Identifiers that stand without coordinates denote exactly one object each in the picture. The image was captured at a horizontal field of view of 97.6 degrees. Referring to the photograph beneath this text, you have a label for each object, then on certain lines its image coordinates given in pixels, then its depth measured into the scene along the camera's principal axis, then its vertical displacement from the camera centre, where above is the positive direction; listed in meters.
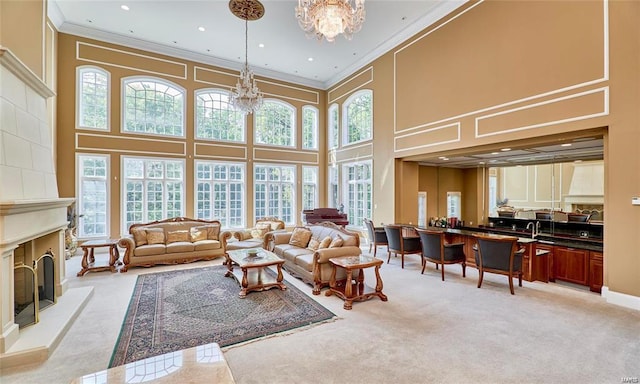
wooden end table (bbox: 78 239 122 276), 5.59 -1.39
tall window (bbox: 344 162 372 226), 9.12 -0.01
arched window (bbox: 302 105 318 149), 10.79 +2.46
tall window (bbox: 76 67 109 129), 7.38 +2.50
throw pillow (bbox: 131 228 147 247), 6.27 -1.02
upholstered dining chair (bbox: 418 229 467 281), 5.17 -1.12
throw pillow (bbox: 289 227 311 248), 6.02 -1.02
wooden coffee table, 4.44 -1.46
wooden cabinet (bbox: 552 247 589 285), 4.58 -1.25
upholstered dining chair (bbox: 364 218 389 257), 6.80 -1.11
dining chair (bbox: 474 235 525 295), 4.38 -1.06
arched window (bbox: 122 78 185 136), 8.02 +2.48
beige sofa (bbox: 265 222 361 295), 4.53 -1.13
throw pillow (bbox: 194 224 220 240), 7.02 -1.00
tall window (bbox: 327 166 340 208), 10.46 +0.14
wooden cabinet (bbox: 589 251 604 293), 4.36 -1.26
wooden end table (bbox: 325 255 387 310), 4.02 -1.46
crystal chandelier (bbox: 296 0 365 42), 3.67 +2.37
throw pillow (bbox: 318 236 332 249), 4.93 -0.93
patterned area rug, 2.99 -1.62
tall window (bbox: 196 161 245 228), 8.90 -0.05
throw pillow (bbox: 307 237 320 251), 5.57 -1.08
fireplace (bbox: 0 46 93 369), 2.69 -0.42
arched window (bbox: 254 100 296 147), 9.88 +2.43
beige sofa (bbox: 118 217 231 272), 5.91 -1.20
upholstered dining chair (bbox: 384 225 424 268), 6.04 -1.13
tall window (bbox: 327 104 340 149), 10.48 +2.43
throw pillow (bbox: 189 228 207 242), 6.79 -1.07
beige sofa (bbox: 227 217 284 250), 6.32 -1.10
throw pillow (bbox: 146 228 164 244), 6.34 -1.04
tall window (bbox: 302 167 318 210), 10.68 +0.14
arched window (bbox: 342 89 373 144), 8.91 +2.51
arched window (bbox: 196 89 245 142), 8.96 +2.41
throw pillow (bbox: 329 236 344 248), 4.77 -0.89
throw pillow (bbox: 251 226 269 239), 7.10 -1.06
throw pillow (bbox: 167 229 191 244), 6.61 -1.09
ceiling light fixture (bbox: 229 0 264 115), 6.05 +2.23
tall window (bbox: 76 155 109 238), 7.36 -0.14
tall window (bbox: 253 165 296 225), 9.86 -0.01
